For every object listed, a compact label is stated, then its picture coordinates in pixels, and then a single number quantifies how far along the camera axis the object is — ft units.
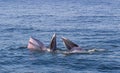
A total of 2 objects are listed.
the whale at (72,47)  139.74
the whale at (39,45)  141.69
